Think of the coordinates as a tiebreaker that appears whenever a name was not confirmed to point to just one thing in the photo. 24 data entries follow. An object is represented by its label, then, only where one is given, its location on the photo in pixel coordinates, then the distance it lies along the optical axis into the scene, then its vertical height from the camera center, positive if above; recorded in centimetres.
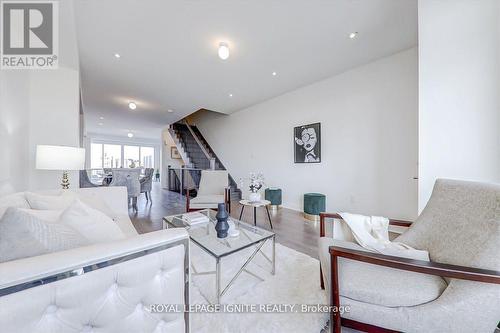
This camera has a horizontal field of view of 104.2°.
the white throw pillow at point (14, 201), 111 -20
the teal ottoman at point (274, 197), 433 -67
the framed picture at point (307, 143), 393 +50
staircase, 681 +74
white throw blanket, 123 -52
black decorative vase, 177 -51
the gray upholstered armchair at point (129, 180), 427 -28
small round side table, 301 -56
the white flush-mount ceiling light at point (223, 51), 257 +154
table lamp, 201 +11
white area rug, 127 -102
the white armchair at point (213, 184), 384 -33
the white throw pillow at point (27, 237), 64 -24
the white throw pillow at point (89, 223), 87 -26
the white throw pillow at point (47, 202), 129 -23
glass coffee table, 149 -64
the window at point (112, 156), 1058 +66
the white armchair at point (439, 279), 90 -60
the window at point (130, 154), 1124 +82
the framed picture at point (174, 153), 795 +60
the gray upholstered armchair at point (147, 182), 505 -37
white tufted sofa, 55 -41
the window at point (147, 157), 1198 +68
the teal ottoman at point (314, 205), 352 -70
